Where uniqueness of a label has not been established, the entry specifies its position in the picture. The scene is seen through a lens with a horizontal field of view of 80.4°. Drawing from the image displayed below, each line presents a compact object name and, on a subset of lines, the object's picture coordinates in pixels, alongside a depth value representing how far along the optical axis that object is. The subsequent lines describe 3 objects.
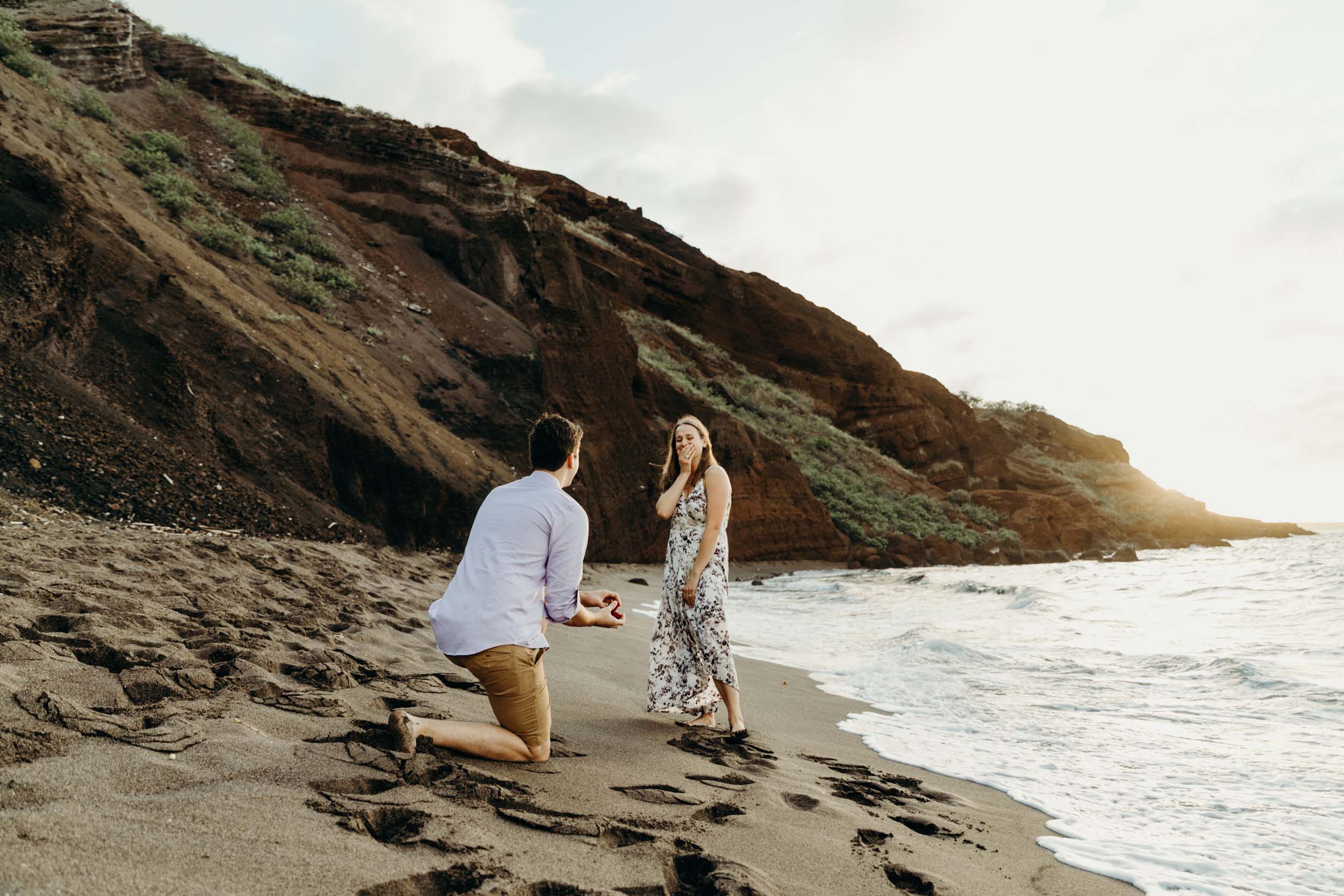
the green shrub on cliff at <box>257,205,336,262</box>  13.84
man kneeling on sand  2.90
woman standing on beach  4.22
